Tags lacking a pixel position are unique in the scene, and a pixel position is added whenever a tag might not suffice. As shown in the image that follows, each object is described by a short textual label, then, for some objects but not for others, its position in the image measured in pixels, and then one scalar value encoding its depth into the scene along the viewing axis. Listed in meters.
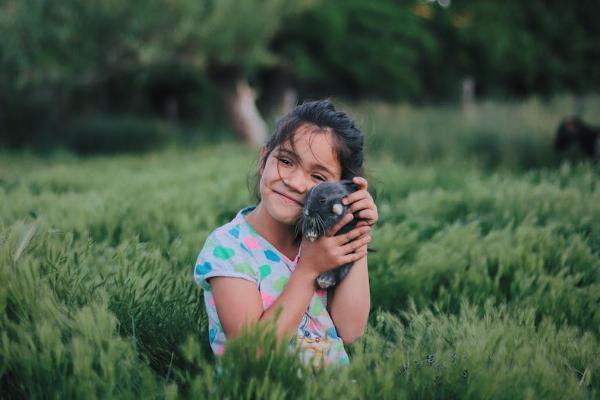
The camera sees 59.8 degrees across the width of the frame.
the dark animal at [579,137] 6.52
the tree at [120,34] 10.04
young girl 1.71
